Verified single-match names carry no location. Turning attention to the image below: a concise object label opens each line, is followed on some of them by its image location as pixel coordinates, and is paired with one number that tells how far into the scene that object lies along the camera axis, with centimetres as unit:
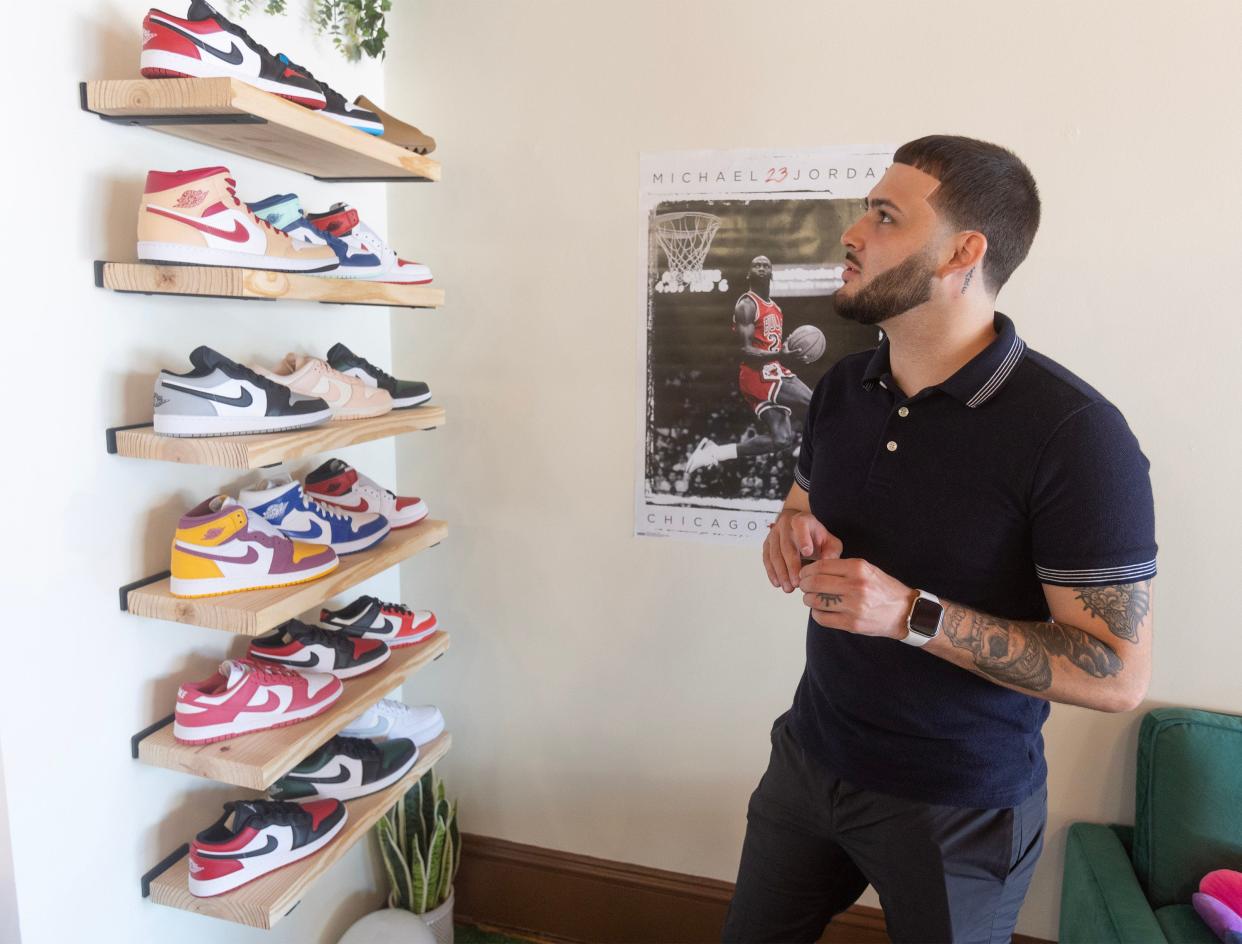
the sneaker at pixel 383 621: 192
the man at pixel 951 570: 123
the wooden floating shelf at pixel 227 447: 142
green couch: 173
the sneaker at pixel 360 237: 175
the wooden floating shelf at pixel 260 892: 151
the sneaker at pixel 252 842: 154
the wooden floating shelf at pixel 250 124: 133
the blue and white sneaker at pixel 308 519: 166
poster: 200
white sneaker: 198
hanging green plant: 194
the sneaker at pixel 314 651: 174
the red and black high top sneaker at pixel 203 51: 133
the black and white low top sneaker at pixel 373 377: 191
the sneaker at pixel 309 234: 161
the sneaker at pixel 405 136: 193
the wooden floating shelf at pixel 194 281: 140
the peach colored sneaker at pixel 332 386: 170
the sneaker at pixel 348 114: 163
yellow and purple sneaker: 148
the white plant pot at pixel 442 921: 219
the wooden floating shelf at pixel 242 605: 145
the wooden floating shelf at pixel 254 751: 148
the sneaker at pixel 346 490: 189
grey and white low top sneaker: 143
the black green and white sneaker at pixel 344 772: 178
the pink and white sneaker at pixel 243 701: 153
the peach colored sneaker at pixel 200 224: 137
